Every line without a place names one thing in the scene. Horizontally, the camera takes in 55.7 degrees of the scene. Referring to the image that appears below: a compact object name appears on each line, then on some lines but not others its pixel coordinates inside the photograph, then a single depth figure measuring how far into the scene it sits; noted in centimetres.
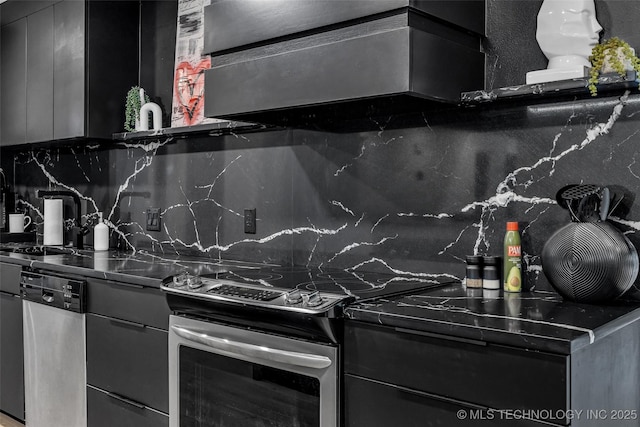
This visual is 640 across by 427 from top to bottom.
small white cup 417
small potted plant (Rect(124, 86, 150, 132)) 322
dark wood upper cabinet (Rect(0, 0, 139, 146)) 322
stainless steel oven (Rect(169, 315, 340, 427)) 174
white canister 375
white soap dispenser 343
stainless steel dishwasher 264
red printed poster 299
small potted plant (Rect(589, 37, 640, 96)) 165
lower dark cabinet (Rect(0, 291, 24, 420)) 302
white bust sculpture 181
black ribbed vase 166
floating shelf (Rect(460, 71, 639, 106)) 166
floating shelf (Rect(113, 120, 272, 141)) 267
